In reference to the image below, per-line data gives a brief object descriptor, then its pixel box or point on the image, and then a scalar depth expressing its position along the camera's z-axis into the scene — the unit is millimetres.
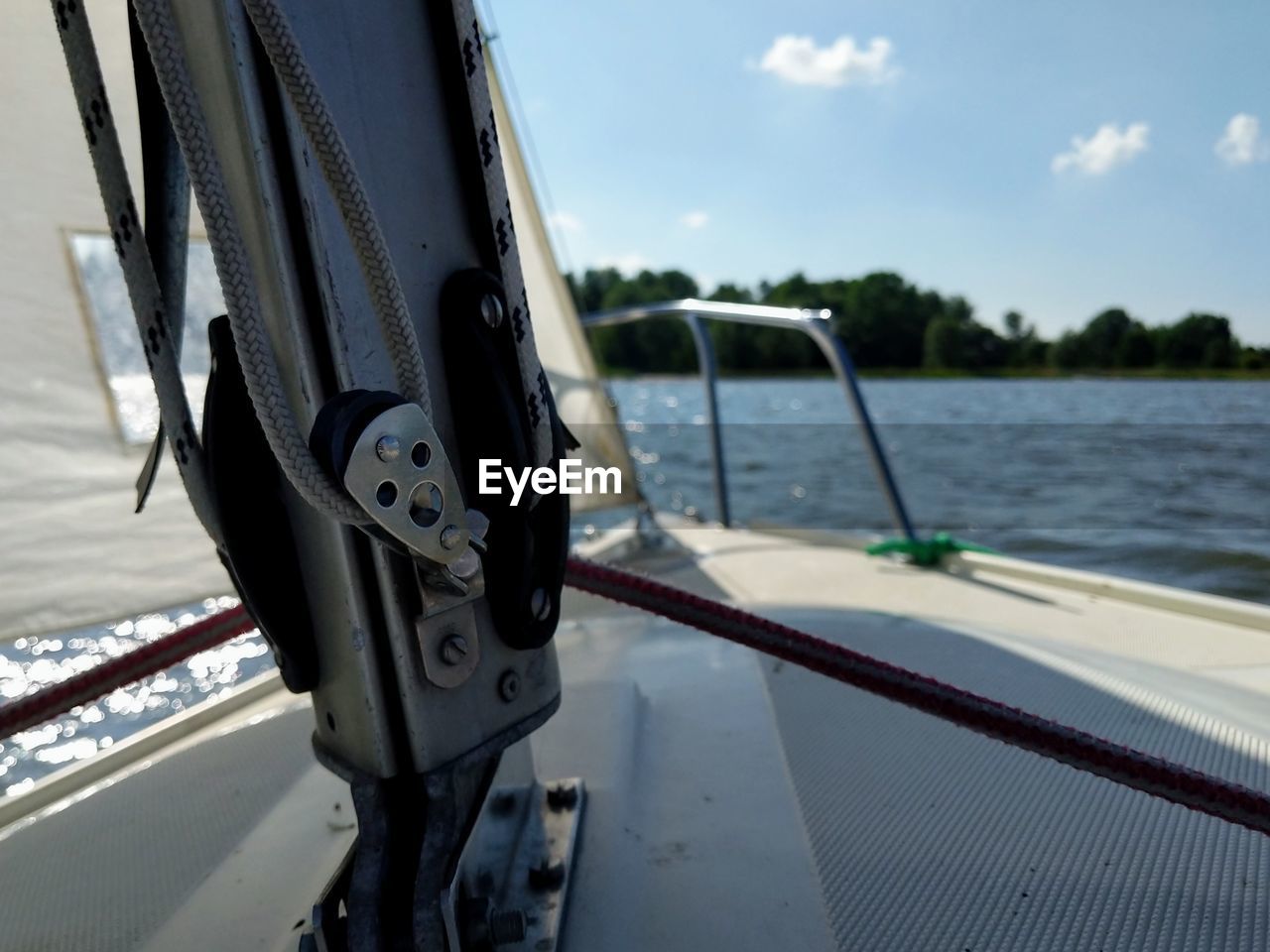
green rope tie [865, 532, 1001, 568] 2064
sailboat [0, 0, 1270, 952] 501
